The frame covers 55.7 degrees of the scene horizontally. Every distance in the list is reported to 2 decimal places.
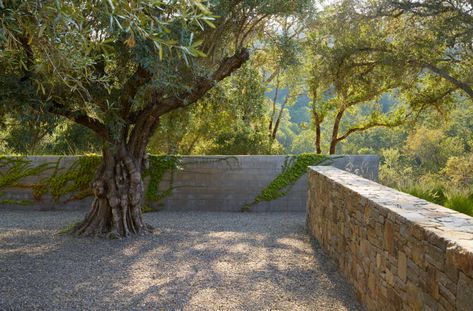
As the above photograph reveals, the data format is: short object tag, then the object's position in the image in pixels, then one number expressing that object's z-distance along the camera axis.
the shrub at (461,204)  6.60
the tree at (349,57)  10.06
